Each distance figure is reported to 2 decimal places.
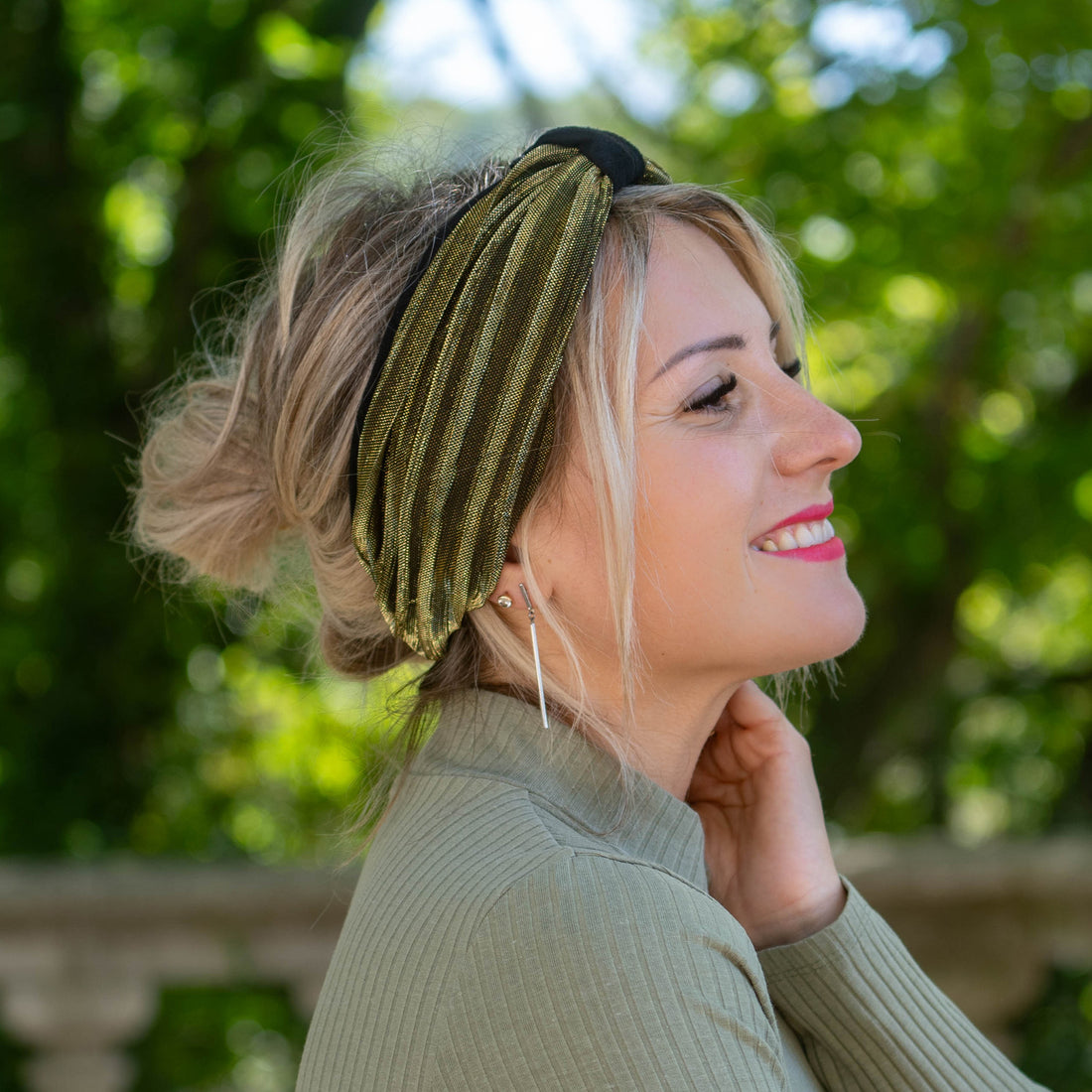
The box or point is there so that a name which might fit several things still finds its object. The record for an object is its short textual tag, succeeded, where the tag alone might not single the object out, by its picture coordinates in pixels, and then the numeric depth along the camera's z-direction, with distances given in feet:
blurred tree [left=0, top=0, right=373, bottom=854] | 15.47
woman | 5.26
